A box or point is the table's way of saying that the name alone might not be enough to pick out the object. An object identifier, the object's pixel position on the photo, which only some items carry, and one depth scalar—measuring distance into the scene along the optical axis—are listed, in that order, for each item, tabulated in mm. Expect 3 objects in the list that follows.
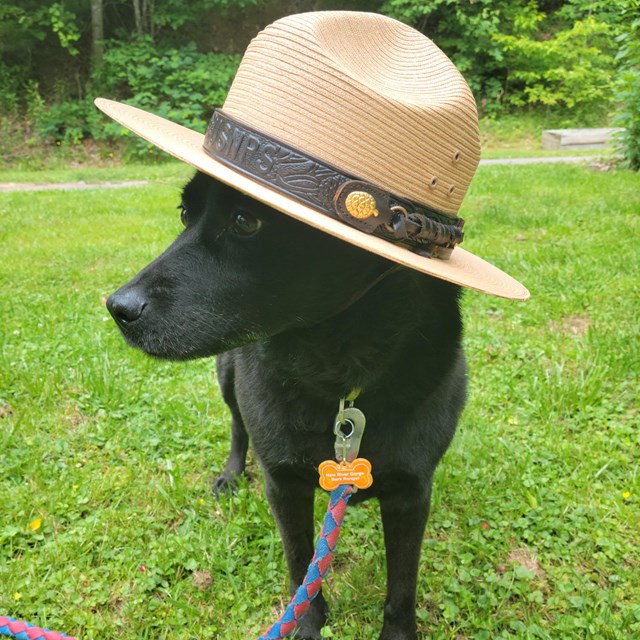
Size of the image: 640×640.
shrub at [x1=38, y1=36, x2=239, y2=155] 4134
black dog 468
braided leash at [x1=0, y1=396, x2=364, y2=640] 493
